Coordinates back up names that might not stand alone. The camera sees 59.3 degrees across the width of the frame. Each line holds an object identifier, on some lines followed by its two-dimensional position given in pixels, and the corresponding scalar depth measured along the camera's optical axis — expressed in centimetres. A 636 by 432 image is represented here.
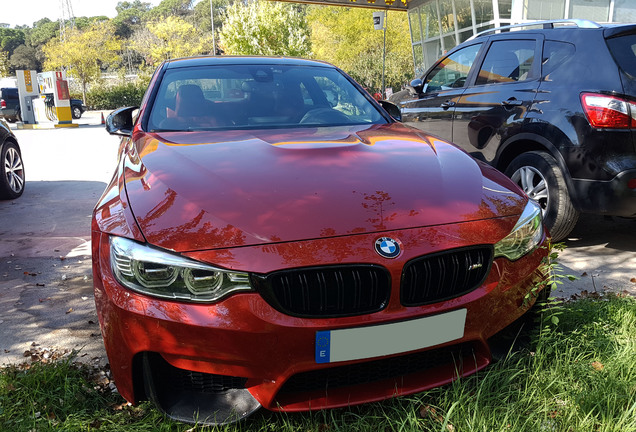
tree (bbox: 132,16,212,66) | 5544
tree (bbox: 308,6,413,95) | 3334
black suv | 385
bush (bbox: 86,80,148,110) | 4266
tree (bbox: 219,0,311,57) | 2789
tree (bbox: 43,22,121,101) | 4612
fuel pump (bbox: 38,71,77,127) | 2097
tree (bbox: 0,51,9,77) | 5250
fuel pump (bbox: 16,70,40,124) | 2122
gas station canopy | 2056
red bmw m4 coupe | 188
